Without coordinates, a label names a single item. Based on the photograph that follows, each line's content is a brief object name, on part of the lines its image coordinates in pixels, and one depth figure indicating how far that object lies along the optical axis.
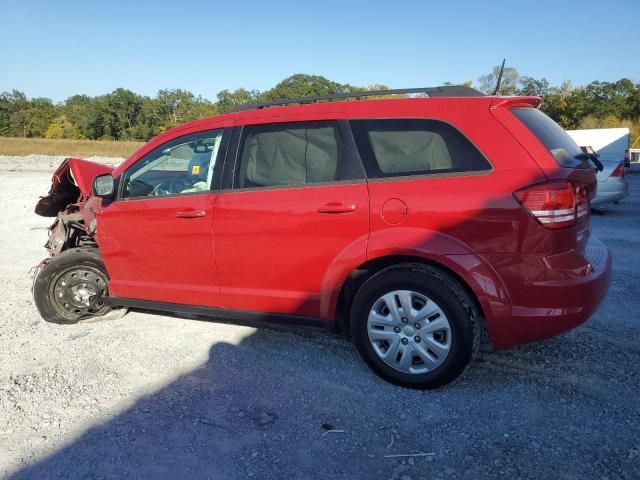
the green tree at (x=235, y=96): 98.79
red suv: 2.90
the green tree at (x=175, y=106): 87.25
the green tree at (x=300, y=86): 87.02
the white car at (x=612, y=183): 10.45
